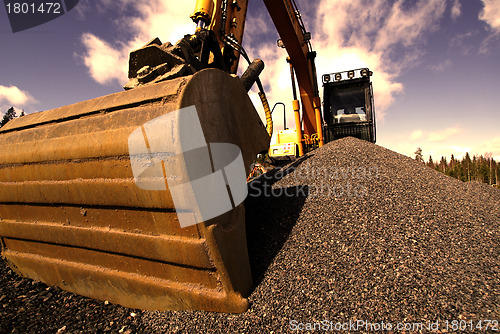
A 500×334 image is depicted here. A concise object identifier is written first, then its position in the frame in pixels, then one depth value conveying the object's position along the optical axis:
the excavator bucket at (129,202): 1.57
